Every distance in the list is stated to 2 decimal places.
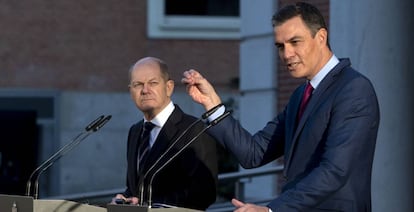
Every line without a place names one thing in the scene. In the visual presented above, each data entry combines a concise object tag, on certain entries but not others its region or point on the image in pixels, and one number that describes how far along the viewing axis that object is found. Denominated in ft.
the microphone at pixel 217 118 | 23.57
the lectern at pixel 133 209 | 20.43
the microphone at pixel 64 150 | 24.89
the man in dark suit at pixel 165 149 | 28.18
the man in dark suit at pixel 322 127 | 21.54
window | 102.46
